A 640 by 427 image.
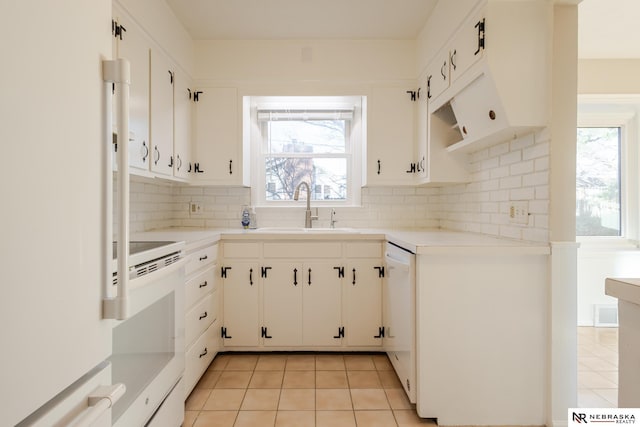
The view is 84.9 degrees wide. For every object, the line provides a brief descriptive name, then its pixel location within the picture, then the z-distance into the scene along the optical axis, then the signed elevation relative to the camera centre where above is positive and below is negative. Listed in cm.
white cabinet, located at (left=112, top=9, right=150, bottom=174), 186 +78
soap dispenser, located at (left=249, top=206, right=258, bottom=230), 315 -9
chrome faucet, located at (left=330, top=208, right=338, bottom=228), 323 -7
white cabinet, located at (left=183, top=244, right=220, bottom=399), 199 -66
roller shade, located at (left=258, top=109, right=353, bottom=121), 337 +93
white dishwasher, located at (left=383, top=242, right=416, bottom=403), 186 -62
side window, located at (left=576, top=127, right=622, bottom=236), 342 +29
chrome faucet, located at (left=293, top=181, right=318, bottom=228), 312 +5
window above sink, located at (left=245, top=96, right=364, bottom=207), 336 +55
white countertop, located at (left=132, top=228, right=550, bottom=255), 177 -17
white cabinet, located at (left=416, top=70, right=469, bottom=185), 265 +41
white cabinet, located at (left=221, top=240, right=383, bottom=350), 262 -62
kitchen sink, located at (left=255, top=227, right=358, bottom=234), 300 -17
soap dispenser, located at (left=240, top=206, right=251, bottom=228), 308 -8
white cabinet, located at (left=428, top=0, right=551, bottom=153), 175 +76
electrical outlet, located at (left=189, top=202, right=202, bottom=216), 321 +2
